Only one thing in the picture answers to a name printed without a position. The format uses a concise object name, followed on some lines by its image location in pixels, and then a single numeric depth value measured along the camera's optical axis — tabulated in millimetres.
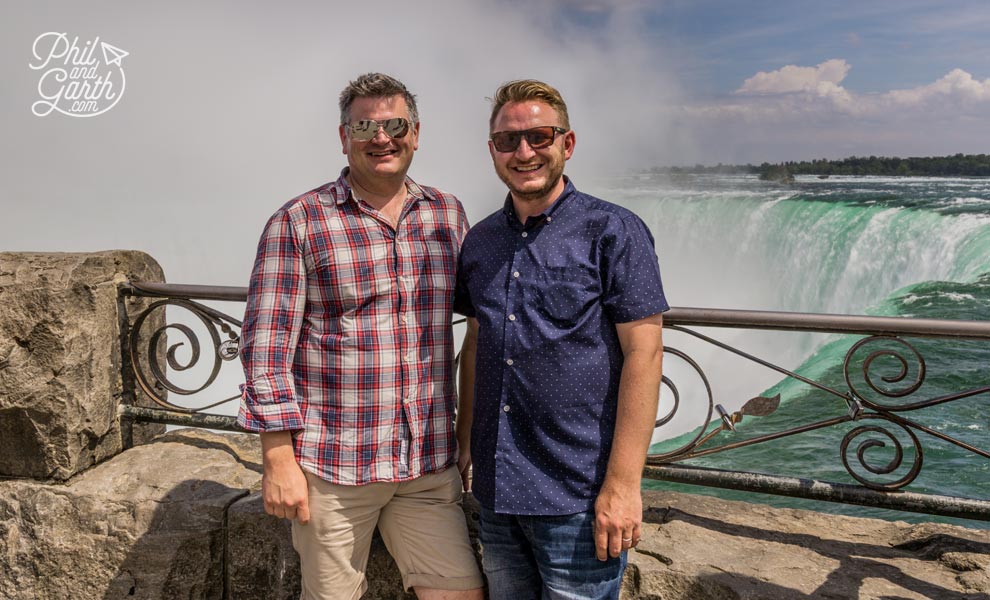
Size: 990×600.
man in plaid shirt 1916
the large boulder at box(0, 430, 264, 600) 2672
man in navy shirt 1722
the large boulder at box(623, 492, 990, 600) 2172
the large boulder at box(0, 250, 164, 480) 2748
